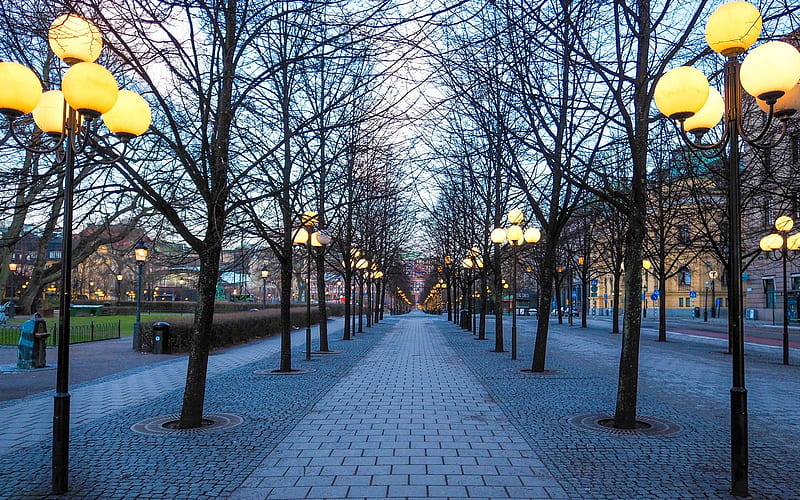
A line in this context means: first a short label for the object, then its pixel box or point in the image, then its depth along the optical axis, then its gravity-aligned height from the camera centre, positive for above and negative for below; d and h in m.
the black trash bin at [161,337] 19.59 -1.69
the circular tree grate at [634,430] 7.80 -1.82
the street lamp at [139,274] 20.58 +0.37
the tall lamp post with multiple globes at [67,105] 5.29 +1.71
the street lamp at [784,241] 16.19 +1.33
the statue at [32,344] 14.88 -1.48
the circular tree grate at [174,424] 7.91 -1.88
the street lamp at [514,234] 15.00 +1.37
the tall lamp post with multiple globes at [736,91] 5.26 +1.85
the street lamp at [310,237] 15.84 +1.25
